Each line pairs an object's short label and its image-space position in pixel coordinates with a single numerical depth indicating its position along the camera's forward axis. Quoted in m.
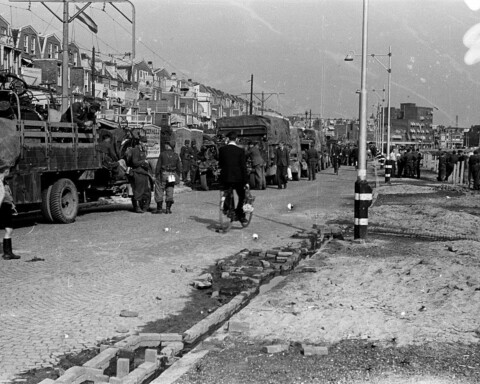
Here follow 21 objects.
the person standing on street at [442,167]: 35.50
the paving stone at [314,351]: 5.34
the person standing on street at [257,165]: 25.53
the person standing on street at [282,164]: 26.88
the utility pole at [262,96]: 76.15
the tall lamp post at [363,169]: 12.18
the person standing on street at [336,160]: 42.86
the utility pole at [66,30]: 25.17
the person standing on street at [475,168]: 28.58
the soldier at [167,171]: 16.56
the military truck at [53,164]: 13.16
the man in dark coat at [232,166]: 13.52
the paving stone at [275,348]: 5.43
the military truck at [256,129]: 29.12
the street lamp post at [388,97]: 33.56
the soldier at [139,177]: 16.91
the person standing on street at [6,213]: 9.91
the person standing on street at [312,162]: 34.78
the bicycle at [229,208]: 13.79
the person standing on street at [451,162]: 34.19
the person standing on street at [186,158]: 29.67
